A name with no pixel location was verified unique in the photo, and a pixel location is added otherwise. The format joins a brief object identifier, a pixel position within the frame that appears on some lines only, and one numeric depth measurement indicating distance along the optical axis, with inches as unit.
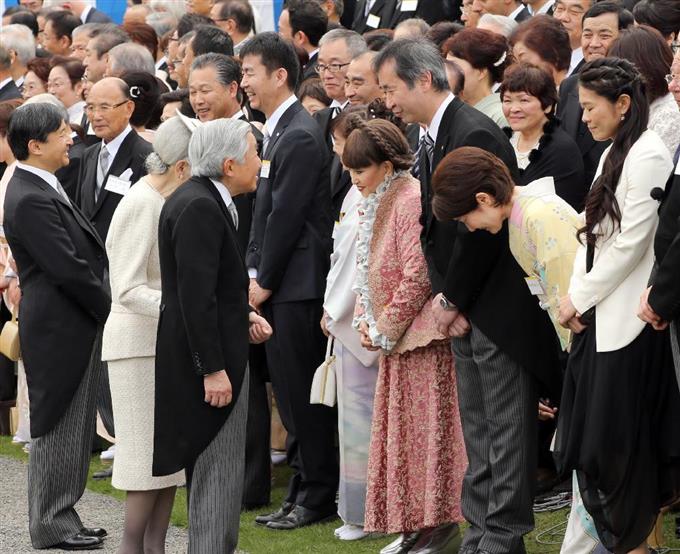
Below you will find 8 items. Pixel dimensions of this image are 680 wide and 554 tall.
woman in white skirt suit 473.4
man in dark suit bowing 456.1
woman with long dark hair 407.8
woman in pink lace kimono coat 497.7
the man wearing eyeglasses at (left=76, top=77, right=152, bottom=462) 644.1
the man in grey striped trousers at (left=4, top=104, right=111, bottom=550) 535.5
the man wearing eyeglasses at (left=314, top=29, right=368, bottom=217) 626.3
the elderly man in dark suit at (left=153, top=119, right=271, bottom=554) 427.5
